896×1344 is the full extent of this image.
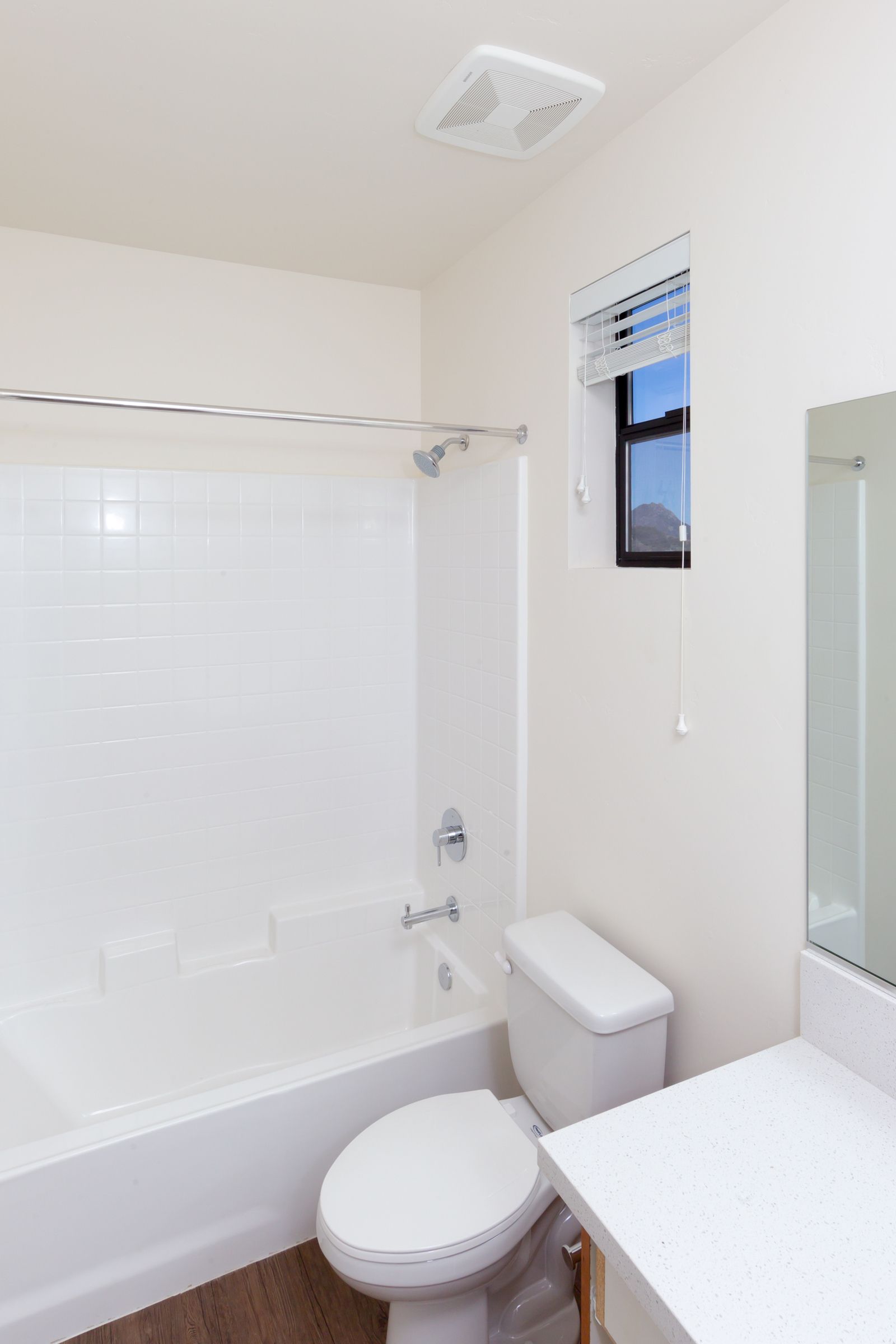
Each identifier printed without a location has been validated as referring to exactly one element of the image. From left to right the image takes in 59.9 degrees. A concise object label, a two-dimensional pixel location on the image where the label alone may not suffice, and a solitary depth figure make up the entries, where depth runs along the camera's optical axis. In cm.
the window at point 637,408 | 155
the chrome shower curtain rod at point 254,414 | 160
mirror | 114
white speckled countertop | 80
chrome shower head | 201
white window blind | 154
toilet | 135
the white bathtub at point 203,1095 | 164
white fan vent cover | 140
